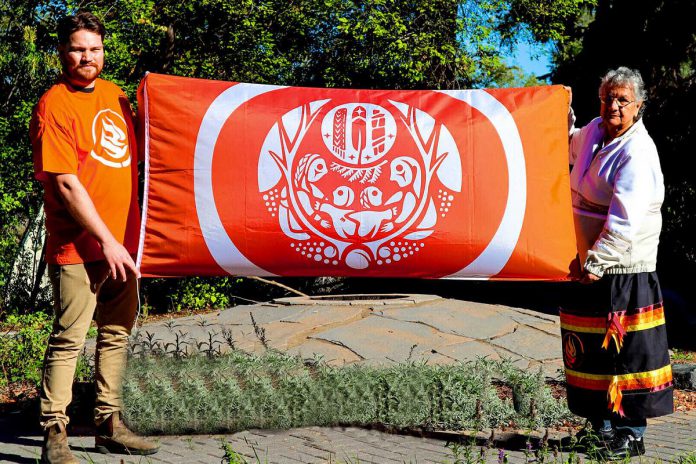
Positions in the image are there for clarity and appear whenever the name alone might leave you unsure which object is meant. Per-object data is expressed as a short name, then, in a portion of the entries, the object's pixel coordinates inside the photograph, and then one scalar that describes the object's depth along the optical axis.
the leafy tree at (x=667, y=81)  10.47
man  4.16
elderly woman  4.43
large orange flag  4.67
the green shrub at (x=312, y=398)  5.08
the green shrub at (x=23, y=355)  6.66
